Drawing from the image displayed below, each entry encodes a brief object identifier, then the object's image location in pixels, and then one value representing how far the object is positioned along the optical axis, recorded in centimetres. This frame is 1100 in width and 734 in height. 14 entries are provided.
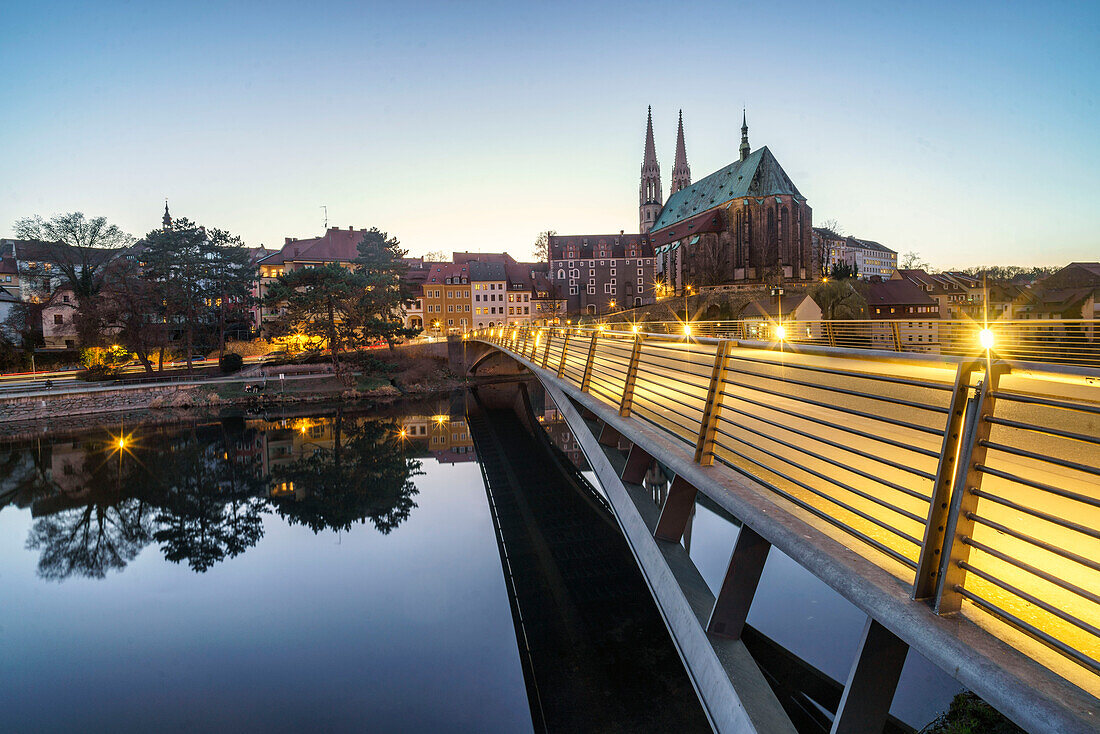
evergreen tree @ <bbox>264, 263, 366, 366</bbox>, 4153
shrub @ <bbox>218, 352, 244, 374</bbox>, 4444
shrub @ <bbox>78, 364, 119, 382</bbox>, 4025
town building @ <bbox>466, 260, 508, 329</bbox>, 8188
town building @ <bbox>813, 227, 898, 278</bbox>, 13200
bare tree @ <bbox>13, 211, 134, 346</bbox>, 4625
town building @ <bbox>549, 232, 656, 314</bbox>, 9006
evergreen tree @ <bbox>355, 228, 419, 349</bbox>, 4356
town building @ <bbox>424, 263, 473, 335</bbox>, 7988
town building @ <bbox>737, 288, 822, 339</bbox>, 3212
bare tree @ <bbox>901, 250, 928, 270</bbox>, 11178
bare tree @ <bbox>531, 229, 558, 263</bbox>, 10694
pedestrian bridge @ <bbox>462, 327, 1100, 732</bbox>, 179
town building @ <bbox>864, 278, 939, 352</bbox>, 5728
